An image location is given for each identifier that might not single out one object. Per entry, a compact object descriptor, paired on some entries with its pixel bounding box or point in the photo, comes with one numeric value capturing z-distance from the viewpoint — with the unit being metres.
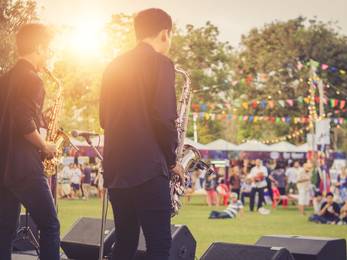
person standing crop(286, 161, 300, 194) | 28.35
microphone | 5.91
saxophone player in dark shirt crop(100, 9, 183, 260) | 4.48
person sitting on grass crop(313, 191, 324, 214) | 20.18
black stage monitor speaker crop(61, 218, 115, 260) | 7.26
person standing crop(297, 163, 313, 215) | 21.05
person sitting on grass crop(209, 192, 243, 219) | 18.45
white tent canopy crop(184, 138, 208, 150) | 36.66
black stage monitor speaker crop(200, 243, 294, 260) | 5.93
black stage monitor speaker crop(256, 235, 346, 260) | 6.50
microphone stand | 5.95
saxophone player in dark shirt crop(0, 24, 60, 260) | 5.28
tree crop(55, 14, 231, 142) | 36.47
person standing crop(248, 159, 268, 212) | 21.88
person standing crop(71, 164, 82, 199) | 29.30
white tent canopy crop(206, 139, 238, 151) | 36.78
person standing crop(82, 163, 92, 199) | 29.70
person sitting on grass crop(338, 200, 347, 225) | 16.88
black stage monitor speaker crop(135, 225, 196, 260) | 6.64
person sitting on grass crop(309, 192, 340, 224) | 17.12
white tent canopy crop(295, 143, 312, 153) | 37.82
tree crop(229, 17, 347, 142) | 52.38
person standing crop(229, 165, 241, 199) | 23.39
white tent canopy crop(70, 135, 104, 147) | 32.05
